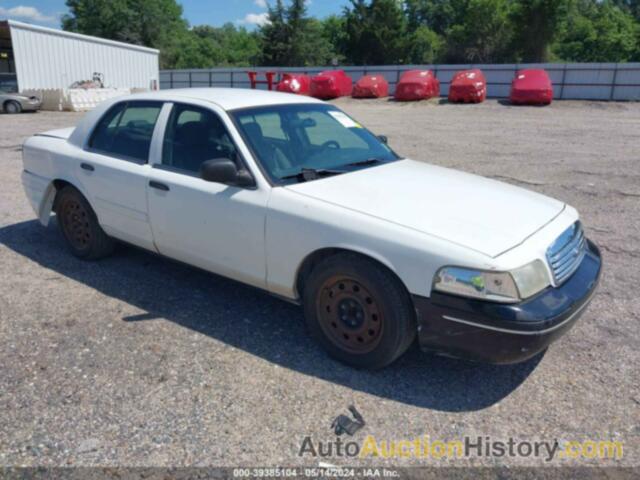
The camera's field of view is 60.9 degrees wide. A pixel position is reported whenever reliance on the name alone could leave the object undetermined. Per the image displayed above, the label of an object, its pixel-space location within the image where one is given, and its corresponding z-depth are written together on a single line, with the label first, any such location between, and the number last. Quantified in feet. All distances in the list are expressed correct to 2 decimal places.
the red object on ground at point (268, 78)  77.13
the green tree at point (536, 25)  161.99
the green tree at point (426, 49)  214.28
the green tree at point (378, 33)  178.60
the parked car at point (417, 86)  89.61
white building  84.89
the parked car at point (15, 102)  77.61
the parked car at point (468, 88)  83.87
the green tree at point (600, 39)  186.11
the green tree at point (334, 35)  196.25
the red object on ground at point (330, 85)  97.73
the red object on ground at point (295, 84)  93.70
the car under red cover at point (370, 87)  96.27
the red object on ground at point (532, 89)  79.25
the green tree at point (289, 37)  191.11
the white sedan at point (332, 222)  9.58
